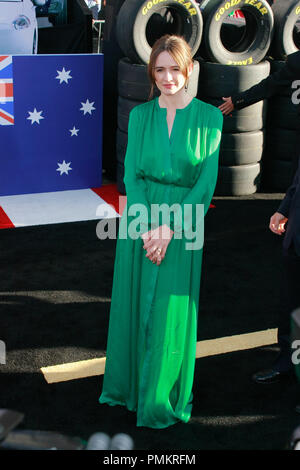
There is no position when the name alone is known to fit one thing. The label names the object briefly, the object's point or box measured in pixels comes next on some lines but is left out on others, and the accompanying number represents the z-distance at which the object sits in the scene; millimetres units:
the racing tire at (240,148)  6582
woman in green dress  2678
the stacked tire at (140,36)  5945
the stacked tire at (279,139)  6824
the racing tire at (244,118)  6469
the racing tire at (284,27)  6562
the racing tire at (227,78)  6332
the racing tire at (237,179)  6695
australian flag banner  6078
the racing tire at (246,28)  6328
